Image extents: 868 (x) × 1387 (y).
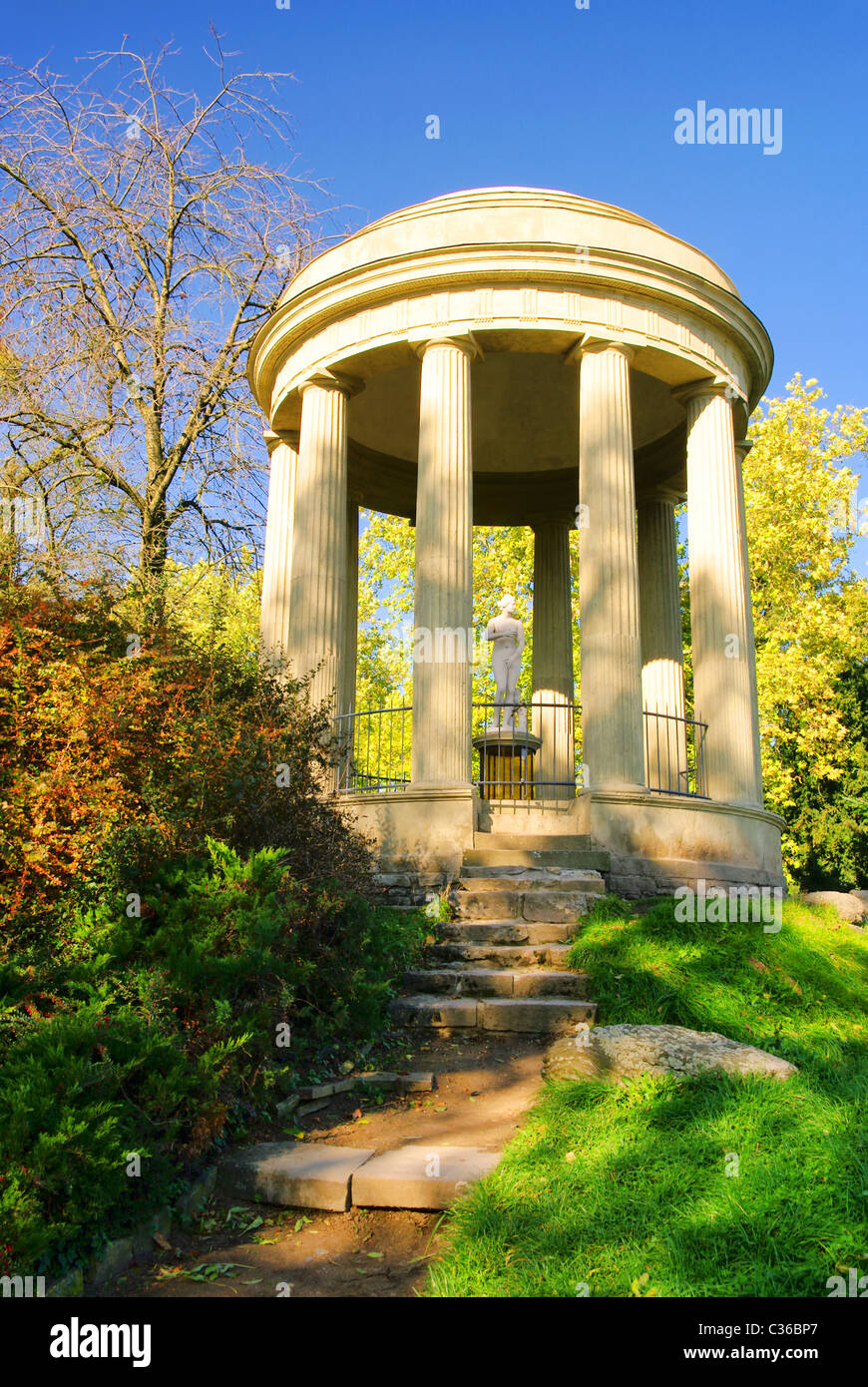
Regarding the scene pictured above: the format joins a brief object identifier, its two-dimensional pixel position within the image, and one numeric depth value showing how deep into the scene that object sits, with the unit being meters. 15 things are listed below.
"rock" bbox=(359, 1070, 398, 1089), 7.41
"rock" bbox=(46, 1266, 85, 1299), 4.46
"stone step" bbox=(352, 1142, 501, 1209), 5.39
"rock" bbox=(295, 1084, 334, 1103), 6.99
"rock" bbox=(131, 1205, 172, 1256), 5.04
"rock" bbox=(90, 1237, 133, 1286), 4.73
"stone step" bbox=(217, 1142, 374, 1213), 5.58
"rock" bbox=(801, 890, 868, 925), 13.94
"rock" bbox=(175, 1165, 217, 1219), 5.43
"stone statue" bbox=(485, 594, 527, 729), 17.28
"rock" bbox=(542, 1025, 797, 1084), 6.37
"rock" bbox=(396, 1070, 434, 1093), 7.36
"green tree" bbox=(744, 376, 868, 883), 26.09
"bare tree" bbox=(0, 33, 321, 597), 18.12
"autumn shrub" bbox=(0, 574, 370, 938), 6.80
